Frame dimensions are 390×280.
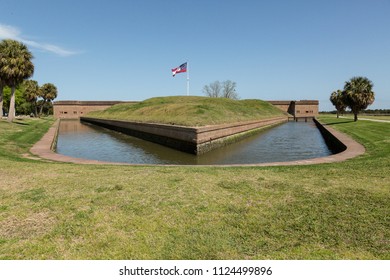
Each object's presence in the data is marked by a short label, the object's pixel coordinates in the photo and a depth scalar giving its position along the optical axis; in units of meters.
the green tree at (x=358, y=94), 33.34
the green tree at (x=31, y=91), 64.12
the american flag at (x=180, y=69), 42.41
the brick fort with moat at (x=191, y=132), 16.17
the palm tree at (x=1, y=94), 31.02
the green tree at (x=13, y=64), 28.47
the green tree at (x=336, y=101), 57.67
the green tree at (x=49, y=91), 71.62
